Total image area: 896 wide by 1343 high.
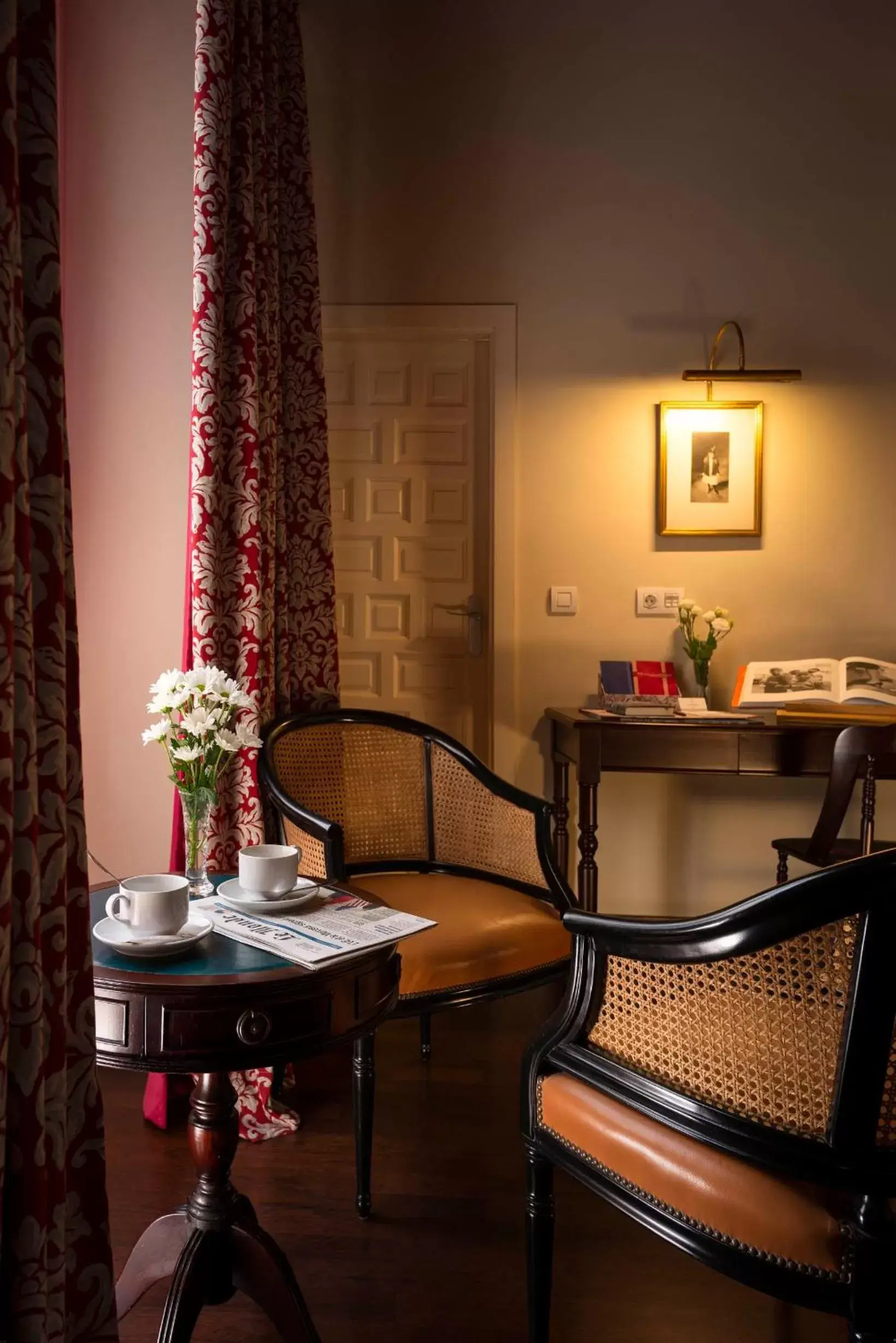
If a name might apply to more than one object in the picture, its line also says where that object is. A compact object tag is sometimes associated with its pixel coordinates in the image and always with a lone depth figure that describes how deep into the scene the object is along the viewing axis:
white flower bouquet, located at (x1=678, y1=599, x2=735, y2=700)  3.64
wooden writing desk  3.20
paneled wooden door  3.77
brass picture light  3.48
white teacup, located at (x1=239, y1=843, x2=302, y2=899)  1.76
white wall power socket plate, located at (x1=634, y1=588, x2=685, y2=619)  3.77
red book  3.60
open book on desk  3.41
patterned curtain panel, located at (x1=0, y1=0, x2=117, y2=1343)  0.78
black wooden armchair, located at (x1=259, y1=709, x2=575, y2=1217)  2.11
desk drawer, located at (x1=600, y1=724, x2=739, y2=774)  3.22
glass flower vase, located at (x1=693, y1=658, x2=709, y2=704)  3.65
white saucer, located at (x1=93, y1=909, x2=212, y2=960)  1.50
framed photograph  3.75
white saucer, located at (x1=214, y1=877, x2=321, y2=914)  1.76
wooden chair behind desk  2.79
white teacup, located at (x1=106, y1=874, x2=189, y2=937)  1.54
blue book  3.56
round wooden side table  1.41
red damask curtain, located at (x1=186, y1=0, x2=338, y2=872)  2.43
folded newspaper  1.57
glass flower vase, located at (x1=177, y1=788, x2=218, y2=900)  1.78
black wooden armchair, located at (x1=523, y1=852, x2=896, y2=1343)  1.15
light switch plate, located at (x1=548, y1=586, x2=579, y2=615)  3.78
